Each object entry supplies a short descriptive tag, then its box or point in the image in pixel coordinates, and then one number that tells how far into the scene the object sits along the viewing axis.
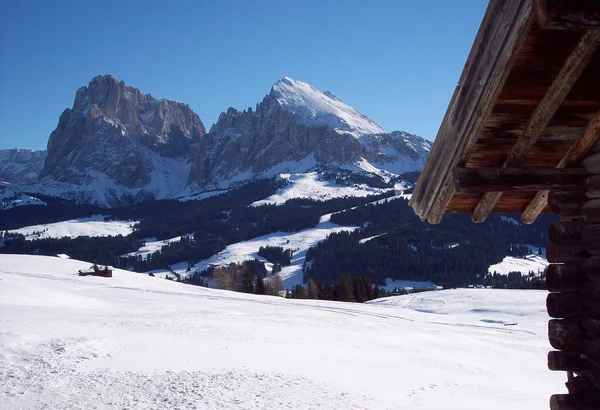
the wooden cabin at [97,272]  61.22
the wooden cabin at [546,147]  3.86
